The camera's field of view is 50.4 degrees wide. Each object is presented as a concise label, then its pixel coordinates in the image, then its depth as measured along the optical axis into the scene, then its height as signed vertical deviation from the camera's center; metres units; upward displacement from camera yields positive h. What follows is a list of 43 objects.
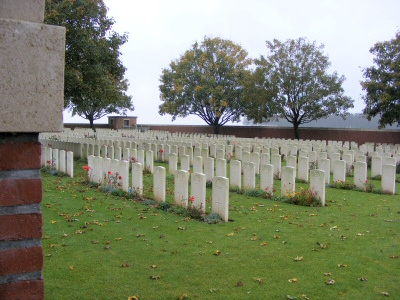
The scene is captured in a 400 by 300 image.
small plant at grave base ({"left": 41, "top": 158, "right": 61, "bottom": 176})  14.56 -1.26
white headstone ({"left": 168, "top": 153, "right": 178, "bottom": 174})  14.27 -0.91
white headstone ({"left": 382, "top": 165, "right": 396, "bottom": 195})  11.61 -1.07
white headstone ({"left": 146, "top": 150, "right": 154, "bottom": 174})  15.05 -1.01
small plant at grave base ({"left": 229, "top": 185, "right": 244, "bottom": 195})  11.48 -1.46
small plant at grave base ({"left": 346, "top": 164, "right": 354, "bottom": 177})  15.11 -1.16
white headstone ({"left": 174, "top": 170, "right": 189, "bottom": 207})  9.21 -1.15
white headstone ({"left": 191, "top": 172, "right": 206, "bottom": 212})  8.63 -1.12
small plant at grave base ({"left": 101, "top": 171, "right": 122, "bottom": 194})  11.22 -1.31
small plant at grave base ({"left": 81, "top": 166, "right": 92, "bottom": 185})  12.38 -1.37
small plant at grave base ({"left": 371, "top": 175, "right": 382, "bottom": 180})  14.56 -1.30
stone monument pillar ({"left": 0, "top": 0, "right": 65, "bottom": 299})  1.92 +0.03
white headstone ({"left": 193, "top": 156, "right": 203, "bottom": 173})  12.58 -0.84
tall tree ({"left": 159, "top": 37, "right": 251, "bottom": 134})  41.00 +5.24
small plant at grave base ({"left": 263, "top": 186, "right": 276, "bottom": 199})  10.73 -1.41
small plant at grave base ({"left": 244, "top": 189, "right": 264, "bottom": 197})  10.97 -1.45
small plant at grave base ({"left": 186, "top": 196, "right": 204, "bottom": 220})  8.50 -1.52
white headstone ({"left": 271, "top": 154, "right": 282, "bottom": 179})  14.12 -0.92
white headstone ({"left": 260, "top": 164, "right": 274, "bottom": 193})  10.85 -1.04
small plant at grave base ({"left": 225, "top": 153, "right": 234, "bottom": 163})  19.54 -0.91
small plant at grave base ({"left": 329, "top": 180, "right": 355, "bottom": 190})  12.37 -1.37
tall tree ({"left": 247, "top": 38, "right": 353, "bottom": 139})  33.16 +4.12
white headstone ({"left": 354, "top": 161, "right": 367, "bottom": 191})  12.20 -1.02
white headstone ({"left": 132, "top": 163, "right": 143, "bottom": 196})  10.56 -1.11
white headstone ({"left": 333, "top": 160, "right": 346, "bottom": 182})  12.74 -0.97
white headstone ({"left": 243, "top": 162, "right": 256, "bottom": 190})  11.52 -1.07
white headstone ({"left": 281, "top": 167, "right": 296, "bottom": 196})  10.52 -1.08
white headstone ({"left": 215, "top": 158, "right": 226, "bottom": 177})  12.25 -0.92
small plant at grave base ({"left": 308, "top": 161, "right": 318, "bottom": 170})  15.22 -0.95
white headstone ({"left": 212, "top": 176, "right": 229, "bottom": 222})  8.24 -1.18
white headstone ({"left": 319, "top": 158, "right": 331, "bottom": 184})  13.10 -0.87
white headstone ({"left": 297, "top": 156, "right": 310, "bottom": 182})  13.38 -0.97
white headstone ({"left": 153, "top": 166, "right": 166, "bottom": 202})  9.85 -1.13
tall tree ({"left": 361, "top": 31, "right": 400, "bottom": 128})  23.73 +3.14
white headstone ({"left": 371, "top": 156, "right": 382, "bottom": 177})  14.77 -0.94
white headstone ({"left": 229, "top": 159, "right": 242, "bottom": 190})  11.72 -1.05
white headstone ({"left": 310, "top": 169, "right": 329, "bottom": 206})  9.84 -1.07
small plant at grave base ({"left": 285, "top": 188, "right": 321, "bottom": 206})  9.88 -1.42
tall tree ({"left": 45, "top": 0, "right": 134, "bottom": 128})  17.70 +3.65
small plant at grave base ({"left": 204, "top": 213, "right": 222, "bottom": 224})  8.09 -1.59
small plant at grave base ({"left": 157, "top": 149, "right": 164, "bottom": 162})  19.17 -0.92
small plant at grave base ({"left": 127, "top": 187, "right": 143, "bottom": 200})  10.55 -1.49
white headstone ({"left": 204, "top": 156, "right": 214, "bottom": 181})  12.61 -0.95
